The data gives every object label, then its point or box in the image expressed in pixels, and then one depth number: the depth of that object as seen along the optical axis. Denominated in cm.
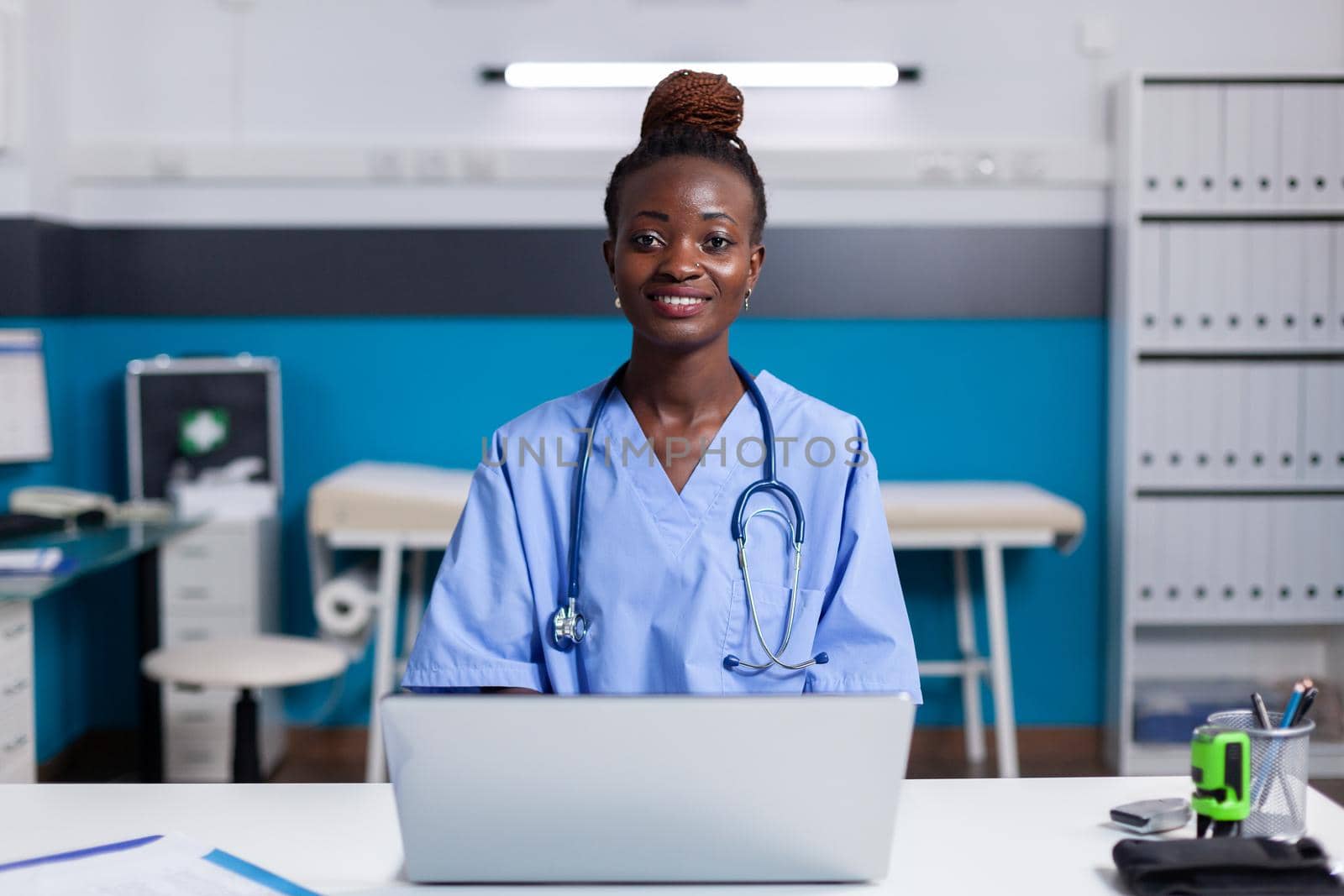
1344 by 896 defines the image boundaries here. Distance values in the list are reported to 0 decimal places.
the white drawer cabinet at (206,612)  322
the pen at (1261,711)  113
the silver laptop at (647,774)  91
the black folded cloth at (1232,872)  97
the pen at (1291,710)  115
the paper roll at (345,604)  311
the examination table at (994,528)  306
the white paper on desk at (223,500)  323
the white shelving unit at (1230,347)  327
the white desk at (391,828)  104
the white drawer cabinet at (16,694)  250
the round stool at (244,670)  267
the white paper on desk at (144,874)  100
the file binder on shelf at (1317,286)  330
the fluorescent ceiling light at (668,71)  342
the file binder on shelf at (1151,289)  329
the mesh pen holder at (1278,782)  110
